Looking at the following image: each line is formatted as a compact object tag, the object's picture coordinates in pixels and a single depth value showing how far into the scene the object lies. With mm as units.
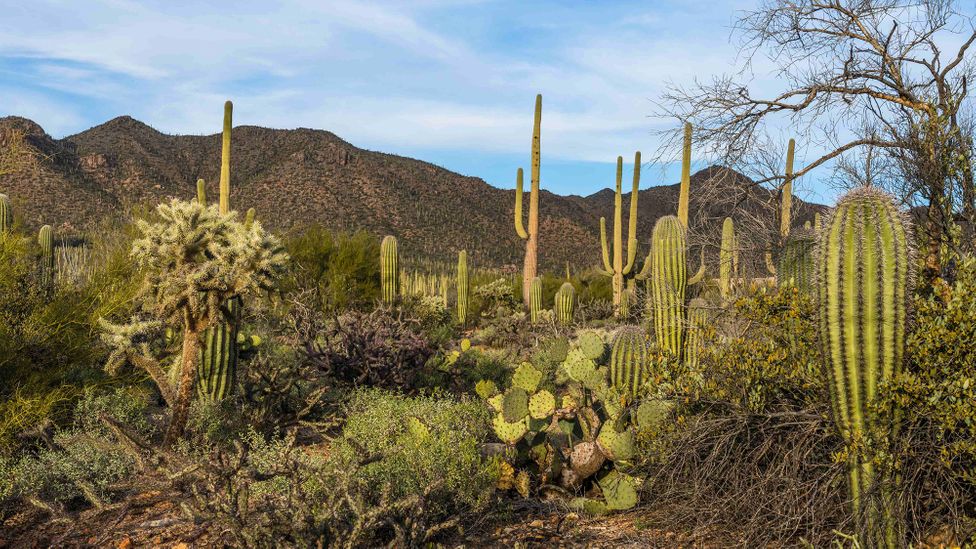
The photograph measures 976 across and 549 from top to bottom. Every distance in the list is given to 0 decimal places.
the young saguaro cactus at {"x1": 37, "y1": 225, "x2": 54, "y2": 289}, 16866
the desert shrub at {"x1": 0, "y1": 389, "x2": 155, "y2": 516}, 4871
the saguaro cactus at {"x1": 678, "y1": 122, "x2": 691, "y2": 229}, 18094
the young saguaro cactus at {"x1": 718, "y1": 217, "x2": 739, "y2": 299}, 8079
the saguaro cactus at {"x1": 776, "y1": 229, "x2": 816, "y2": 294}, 6645
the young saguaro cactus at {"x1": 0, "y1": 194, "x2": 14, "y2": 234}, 13914
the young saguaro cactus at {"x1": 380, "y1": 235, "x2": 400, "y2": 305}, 18016
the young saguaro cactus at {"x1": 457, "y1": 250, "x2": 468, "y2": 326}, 21484
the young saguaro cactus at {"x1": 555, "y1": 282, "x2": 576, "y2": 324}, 19547
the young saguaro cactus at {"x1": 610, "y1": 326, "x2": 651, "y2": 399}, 6688
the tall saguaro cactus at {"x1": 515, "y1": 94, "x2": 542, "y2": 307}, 23258
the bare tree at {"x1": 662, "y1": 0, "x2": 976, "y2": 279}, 5840
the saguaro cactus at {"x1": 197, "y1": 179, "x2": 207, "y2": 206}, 18525
